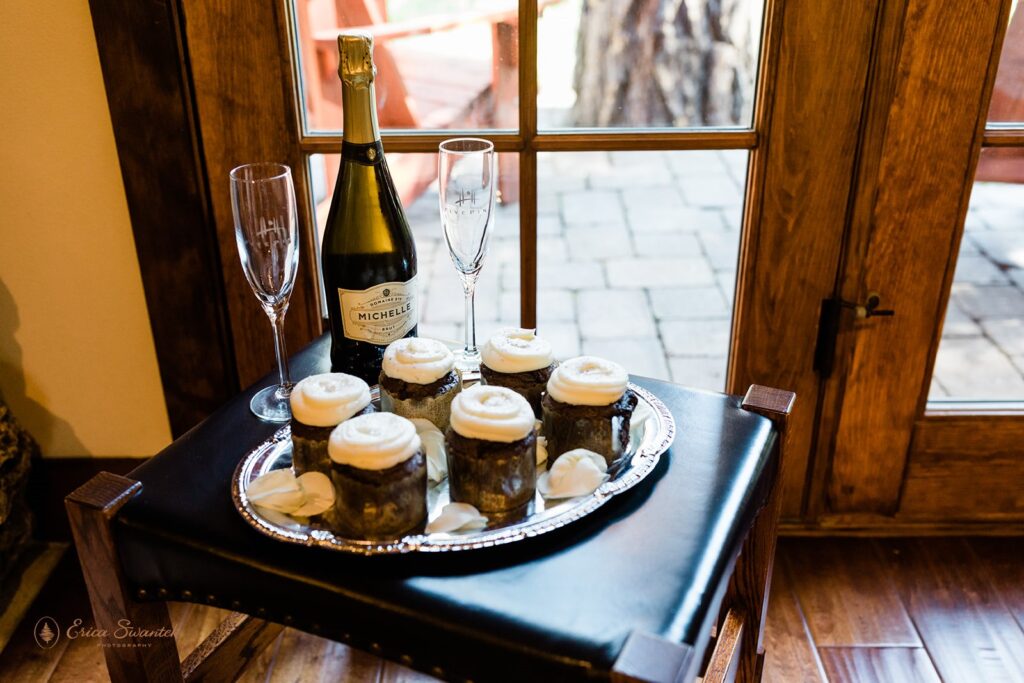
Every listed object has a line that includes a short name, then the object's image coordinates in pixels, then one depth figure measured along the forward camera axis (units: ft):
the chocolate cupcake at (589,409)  2.80
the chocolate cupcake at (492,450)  2.58
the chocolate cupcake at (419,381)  2.90
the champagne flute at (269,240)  3.08
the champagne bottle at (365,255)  3.26
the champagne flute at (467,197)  3.17
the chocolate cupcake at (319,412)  2.69
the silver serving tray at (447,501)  2.48
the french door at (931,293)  3.90
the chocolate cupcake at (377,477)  2.47
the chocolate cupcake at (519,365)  2.97
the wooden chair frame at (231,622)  2.14
